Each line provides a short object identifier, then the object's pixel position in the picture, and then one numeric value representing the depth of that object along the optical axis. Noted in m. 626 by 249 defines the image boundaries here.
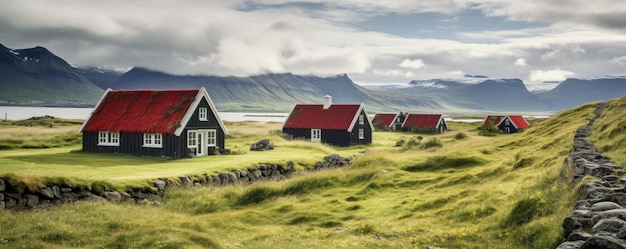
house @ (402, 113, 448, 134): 111.75
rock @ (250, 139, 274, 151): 54.50
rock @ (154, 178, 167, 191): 29.19
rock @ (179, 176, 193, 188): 30.86
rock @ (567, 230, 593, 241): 9.43
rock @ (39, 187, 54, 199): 25.20
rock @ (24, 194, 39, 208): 24.72
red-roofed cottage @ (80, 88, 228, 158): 45.62
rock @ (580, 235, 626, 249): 8.38
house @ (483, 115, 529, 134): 110.00
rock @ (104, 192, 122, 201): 26.02
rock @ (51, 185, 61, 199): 25.59
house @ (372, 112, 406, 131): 120.81
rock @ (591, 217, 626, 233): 9.41
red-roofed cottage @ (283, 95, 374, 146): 70.94
